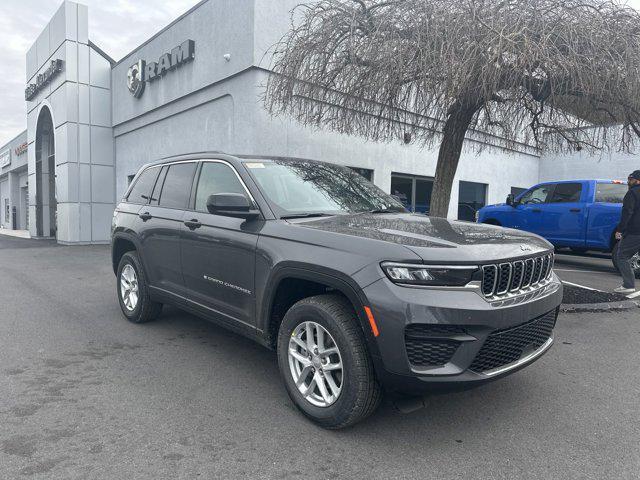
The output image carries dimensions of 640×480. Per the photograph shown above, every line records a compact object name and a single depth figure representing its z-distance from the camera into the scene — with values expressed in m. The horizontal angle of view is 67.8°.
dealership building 10.90
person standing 6.98
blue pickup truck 9.57
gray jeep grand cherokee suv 2.70
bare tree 5.52
